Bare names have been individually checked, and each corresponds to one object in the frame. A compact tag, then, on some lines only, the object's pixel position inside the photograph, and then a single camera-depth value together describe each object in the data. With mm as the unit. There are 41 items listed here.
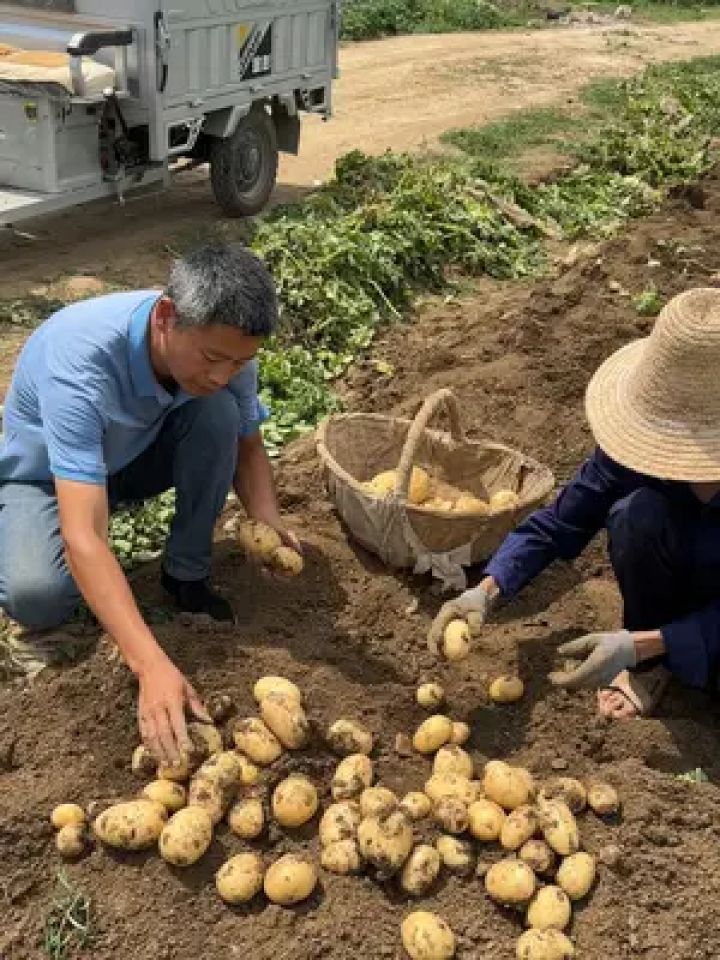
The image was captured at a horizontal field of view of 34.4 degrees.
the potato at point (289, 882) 2746
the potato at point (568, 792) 3018
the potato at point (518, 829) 2875
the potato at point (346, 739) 3129
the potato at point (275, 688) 3166
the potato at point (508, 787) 2977
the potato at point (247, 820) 2873
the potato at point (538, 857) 2824
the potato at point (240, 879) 2756
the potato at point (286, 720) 3055
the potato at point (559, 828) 2863
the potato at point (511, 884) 2766
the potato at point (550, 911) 2729
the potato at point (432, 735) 3260
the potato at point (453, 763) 3125
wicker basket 4109
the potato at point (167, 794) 2896
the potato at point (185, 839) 2750
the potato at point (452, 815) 2904
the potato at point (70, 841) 2859
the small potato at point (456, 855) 2865
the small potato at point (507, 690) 3604
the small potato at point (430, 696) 3475
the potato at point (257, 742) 3039
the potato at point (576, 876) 2803
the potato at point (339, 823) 2871
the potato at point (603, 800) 3010
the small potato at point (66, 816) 2920
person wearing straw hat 3072
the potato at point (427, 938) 2637
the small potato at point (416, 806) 2961
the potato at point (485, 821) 2904
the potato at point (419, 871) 2807
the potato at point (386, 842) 2781
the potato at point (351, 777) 2988
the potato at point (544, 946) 2629
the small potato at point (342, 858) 2818
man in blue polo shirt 3008
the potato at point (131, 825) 2809
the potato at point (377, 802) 2877
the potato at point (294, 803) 2891
